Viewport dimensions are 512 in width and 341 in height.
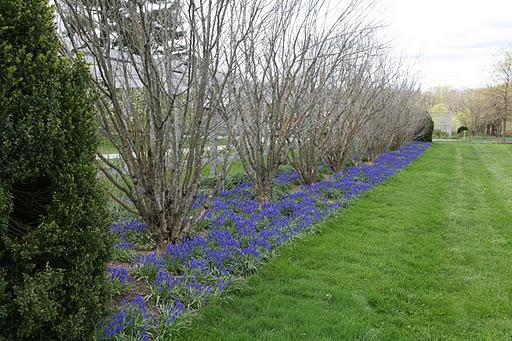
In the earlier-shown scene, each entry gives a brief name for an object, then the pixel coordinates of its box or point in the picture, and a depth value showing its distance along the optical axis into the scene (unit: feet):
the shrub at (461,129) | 149.72
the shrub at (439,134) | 148.46
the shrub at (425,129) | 86.99
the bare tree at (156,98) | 12.07
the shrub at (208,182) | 27.09
